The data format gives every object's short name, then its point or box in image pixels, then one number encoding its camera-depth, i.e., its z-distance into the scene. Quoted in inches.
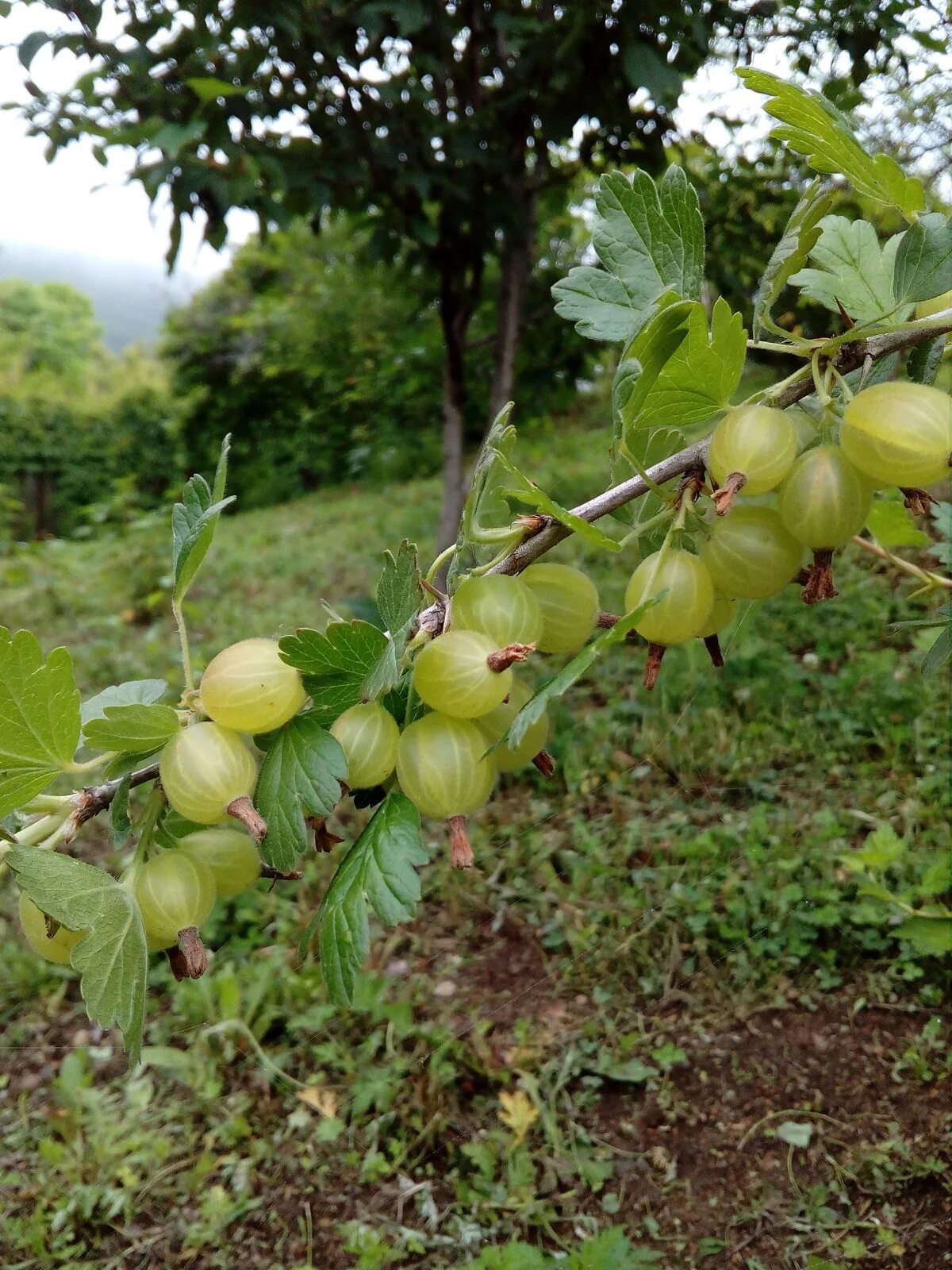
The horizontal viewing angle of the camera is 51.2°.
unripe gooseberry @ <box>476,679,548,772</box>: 7.1
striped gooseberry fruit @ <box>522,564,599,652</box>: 7.1
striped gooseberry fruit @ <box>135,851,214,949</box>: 6.6
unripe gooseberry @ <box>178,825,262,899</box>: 7.2
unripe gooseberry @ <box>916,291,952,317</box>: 7.3
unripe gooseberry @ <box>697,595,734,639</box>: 7.2
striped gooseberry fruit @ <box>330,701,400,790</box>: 6.7
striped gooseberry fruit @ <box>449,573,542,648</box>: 6.4
